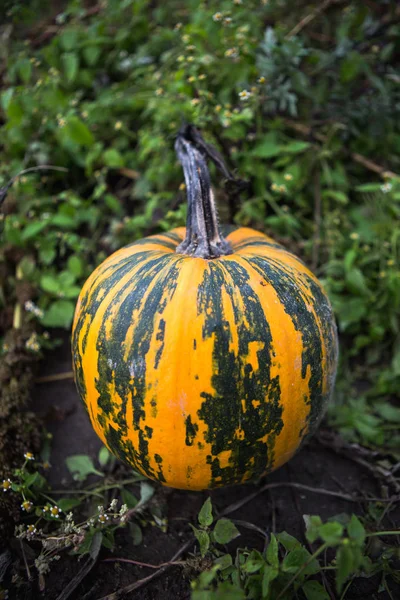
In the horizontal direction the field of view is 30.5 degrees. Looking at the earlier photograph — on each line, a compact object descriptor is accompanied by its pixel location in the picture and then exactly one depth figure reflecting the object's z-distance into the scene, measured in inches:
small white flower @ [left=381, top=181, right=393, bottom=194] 33.3
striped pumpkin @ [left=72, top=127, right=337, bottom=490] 22.2
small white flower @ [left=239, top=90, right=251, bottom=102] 27.2
